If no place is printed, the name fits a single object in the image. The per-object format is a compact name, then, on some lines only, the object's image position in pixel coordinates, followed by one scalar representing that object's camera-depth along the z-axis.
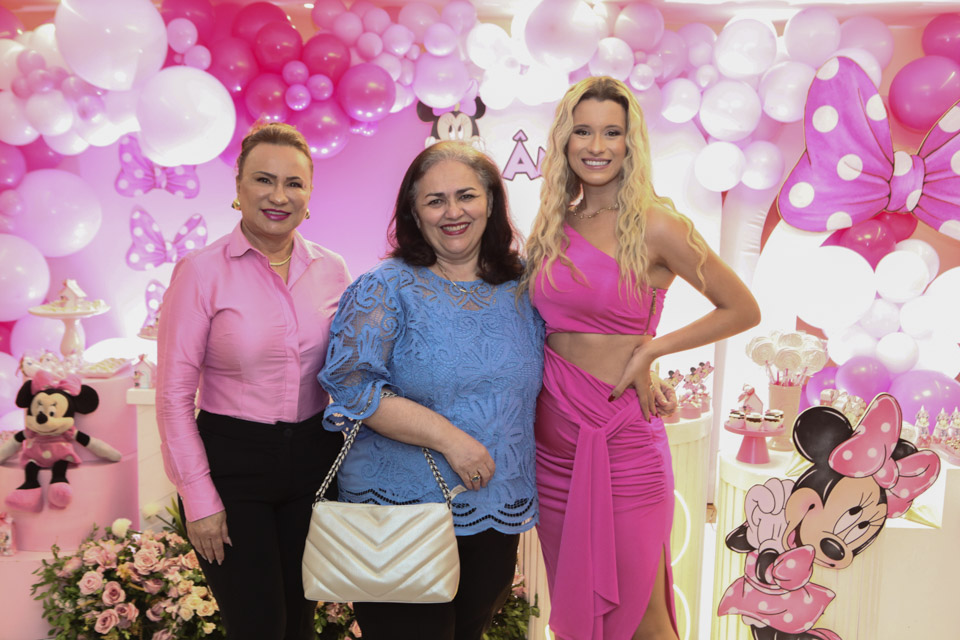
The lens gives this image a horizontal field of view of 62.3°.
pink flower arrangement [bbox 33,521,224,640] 2.83
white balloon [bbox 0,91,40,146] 3.65
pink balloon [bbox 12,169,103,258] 3.86
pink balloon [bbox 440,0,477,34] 3.86
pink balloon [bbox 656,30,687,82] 3.91
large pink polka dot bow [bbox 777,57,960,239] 3.70
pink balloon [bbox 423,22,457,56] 3.79
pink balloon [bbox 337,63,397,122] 3.68
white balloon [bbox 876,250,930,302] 3.89
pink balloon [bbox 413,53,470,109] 3.83
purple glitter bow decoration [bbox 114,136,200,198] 4.05
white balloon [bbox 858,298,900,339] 4.06
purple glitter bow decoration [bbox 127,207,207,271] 4.22
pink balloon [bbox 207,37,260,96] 3.64
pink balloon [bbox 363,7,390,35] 3.83
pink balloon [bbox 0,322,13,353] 4.18
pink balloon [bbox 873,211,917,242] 4.17
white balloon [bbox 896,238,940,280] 4.08
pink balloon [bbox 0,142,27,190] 3.80
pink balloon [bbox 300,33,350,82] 3.70
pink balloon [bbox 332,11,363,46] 3.80
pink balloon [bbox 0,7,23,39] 3.81
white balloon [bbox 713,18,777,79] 3.73
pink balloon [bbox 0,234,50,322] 3.74
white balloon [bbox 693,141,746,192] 3.94
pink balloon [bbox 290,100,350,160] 3.75
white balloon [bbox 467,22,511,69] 3.82
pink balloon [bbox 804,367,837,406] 4.27
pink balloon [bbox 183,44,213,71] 3.65
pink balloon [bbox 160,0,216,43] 3.68
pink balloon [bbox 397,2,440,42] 3.86
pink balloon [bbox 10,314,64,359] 4.05
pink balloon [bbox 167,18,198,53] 3.61
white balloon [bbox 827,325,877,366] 4.10
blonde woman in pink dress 1.93
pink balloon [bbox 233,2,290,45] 3.75
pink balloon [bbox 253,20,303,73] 3.65
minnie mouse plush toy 3.04
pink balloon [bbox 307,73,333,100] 3.70
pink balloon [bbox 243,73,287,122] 3.68
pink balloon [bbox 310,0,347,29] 3.81
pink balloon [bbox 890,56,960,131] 3.92
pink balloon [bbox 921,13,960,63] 4.00
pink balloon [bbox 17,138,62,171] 4.06
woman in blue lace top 1.70
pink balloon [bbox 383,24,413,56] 3.83
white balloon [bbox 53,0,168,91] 3.12
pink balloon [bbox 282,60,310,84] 3.68
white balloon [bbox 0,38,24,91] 3.60
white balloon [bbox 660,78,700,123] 3.93
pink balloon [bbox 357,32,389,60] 3.82
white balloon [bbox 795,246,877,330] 3.82
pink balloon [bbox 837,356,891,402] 3.98
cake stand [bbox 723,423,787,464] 2.74
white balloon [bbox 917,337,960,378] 4.03
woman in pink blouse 1.80
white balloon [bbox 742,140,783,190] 4.00
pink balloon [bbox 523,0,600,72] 3.48
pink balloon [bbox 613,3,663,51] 3.81
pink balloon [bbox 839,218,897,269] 4.10
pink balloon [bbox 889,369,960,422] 3.79
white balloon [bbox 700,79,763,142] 3.84
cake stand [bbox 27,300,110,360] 3.51
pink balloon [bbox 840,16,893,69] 3.90
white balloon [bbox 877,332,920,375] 4.00
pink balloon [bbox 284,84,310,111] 3.68
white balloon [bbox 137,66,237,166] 3.29
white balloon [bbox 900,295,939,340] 3.97
